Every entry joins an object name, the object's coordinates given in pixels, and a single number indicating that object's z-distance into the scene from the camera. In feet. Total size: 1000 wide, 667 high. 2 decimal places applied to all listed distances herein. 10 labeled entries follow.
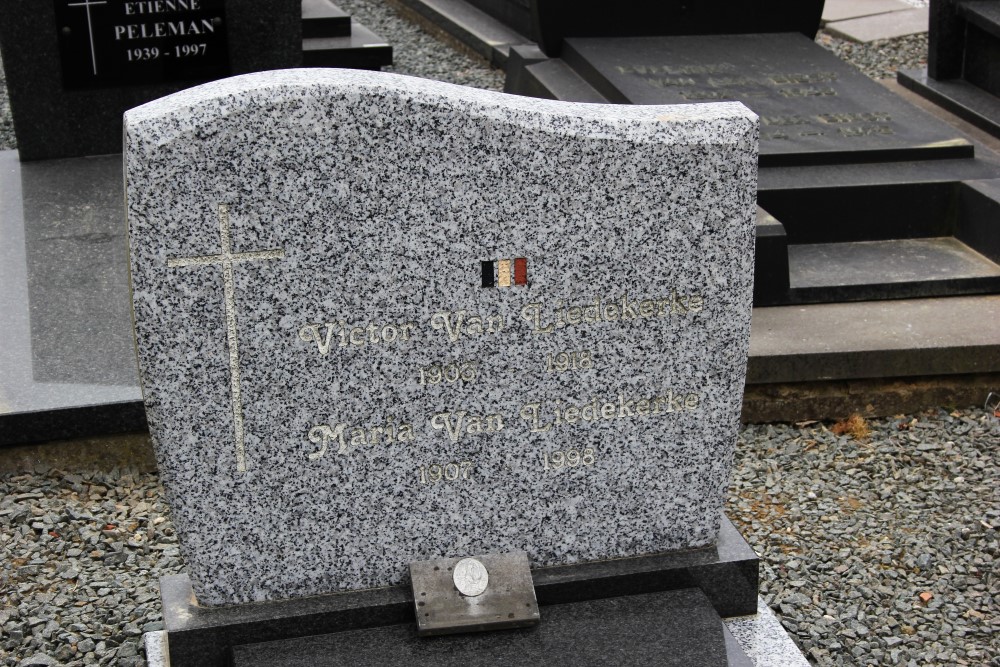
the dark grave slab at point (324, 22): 23.24
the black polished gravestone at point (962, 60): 20.65
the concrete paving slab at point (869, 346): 13.15
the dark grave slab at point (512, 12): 25.75
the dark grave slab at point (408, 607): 8.39
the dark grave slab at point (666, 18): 19.67
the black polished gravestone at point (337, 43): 22.68
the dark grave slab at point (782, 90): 16.24
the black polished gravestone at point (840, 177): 14.55
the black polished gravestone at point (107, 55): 17.39
